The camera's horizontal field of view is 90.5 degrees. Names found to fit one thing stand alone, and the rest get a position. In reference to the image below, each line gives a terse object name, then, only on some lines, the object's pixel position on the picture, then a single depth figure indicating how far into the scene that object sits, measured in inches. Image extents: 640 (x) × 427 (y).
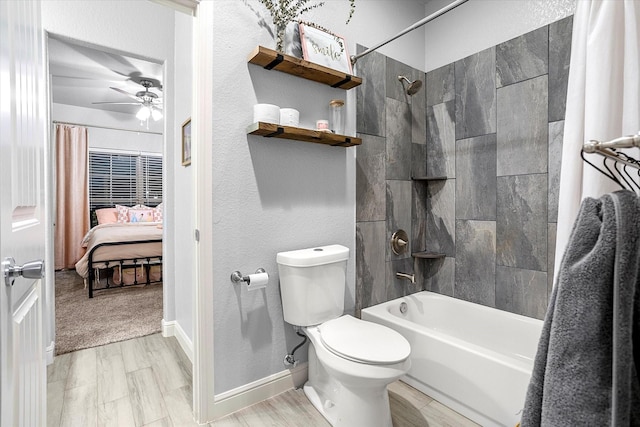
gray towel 18.6
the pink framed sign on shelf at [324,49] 73.3
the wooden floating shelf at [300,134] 64.4
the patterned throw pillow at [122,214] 216.3
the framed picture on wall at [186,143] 87.2
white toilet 54.1
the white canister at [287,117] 69.4
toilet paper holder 64.9
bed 148.4
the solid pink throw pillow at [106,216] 212.9
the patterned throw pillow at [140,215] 218.2
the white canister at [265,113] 65.6
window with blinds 222.8
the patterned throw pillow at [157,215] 227.0
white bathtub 59.0
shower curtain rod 64.2
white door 26.5
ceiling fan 161.6
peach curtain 200.7
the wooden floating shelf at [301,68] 65.2
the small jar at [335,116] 78.4
